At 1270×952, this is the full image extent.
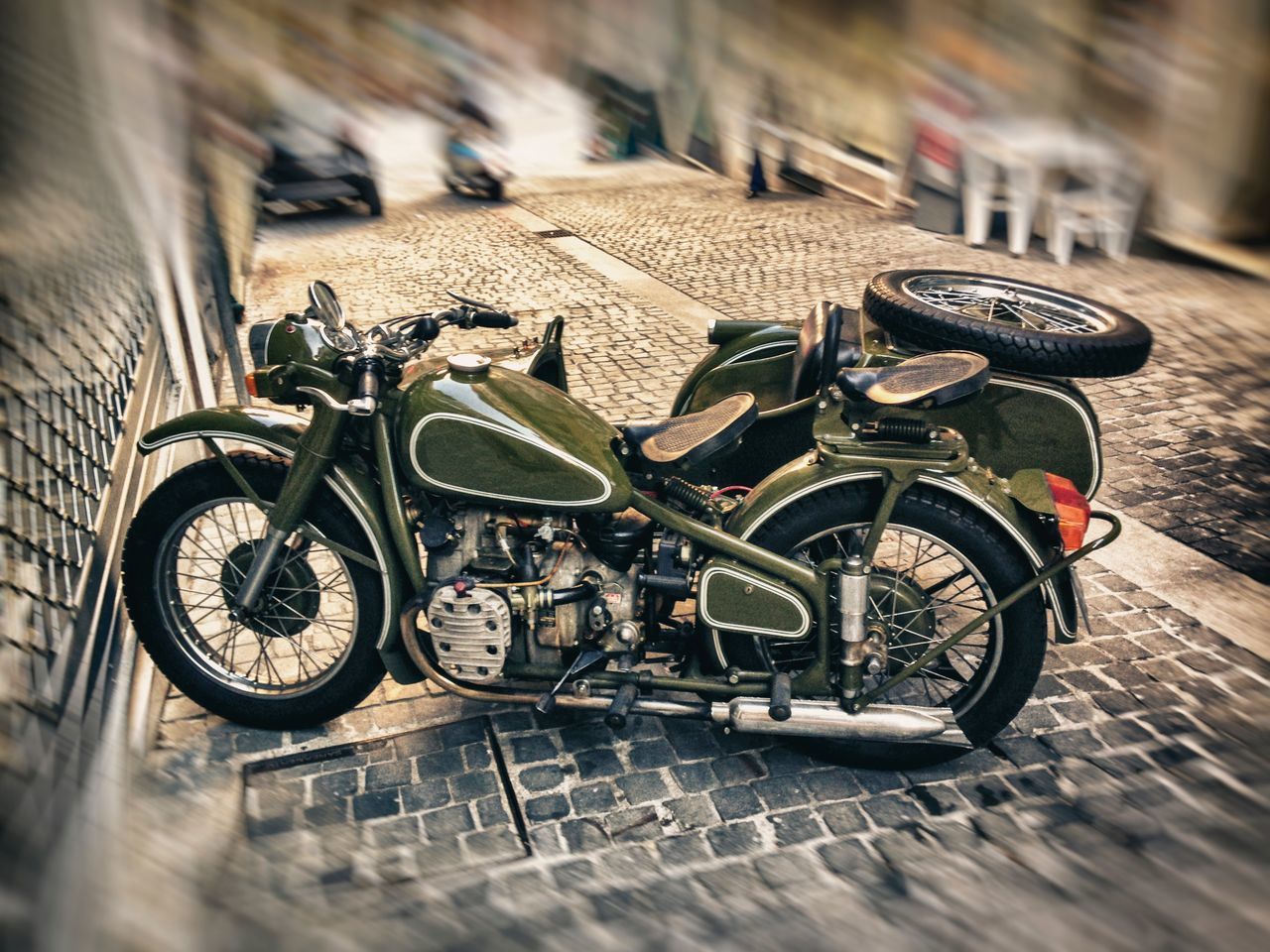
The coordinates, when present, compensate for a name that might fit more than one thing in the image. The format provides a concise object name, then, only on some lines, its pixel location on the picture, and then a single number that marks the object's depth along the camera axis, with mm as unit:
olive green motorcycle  2842
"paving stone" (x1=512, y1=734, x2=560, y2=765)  3189
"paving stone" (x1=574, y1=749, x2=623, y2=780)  3131
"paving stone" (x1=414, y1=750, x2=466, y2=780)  3105
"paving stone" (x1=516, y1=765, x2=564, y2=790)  3064
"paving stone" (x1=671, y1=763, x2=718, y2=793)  3070
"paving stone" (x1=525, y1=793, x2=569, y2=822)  2939
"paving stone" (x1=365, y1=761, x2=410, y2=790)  3045
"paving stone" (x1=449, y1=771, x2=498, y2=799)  3020
